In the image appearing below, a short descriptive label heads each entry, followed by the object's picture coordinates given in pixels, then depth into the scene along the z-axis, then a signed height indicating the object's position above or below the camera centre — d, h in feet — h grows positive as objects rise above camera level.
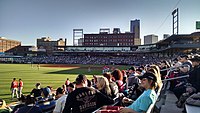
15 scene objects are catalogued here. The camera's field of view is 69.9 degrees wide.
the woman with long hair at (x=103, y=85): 10.25 -2.04
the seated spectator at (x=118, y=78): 14.15 -2.18
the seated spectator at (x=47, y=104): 13.26 -4.53
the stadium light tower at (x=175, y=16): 119.15 +35.49
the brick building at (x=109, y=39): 264.57 +33.80
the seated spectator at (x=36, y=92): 20.38 -5.19
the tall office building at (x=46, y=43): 313.27 +30.82
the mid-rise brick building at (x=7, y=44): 278.21 +25.91
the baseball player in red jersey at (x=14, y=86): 32.25 -6.85
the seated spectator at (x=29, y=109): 10.61 -3.96
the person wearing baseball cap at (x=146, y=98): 7.65 -2.22
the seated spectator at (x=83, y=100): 8.69 -2.72
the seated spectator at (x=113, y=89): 11.16 -2.53
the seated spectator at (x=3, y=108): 13.78 -5.26
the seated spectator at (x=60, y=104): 10.47 -3.52
